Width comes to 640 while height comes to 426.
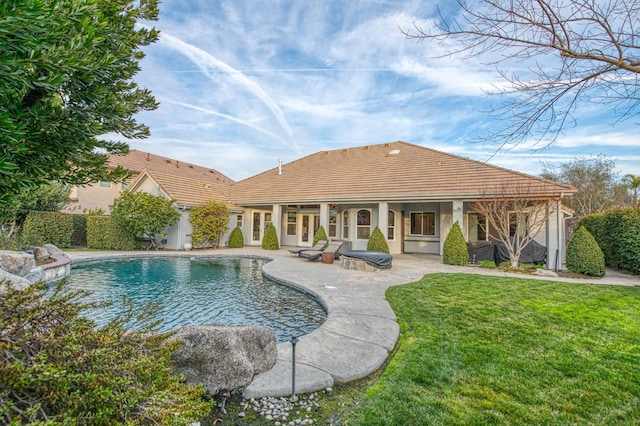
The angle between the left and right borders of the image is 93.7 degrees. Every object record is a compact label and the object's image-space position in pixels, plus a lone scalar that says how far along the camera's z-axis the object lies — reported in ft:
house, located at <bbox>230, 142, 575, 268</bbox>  44.75
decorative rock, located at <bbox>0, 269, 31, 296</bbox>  17.98
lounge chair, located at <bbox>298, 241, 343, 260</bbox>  45.14
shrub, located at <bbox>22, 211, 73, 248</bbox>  51.31
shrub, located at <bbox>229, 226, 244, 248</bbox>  65.82
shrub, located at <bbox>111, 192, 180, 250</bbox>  54.39
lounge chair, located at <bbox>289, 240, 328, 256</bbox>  48.64
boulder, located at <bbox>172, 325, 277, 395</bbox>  10.33
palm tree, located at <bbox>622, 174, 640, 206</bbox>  64.48
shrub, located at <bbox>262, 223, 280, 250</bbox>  61.41
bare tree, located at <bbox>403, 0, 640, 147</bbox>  9.41
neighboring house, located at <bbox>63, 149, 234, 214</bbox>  75.56
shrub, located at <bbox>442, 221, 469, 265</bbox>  42.63
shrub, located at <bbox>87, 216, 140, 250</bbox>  56.39
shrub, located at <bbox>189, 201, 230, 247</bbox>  60.70
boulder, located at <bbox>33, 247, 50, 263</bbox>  33.73
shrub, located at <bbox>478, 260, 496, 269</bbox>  40.81
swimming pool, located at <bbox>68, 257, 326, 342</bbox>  20.49
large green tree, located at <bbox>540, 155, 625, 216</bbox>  85.35
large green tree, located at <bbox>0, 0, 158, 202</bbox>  4.70
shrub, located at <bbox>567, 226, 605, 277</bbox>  34.78
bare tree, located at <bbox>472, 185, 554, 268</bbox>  38.47
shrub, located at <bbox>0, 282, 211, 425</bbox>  4.67
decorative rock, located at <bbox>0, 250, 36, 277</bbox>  25.34
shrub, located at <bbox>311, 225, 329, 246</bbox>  54.70
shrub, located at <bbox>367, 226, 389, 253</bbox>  47.34
